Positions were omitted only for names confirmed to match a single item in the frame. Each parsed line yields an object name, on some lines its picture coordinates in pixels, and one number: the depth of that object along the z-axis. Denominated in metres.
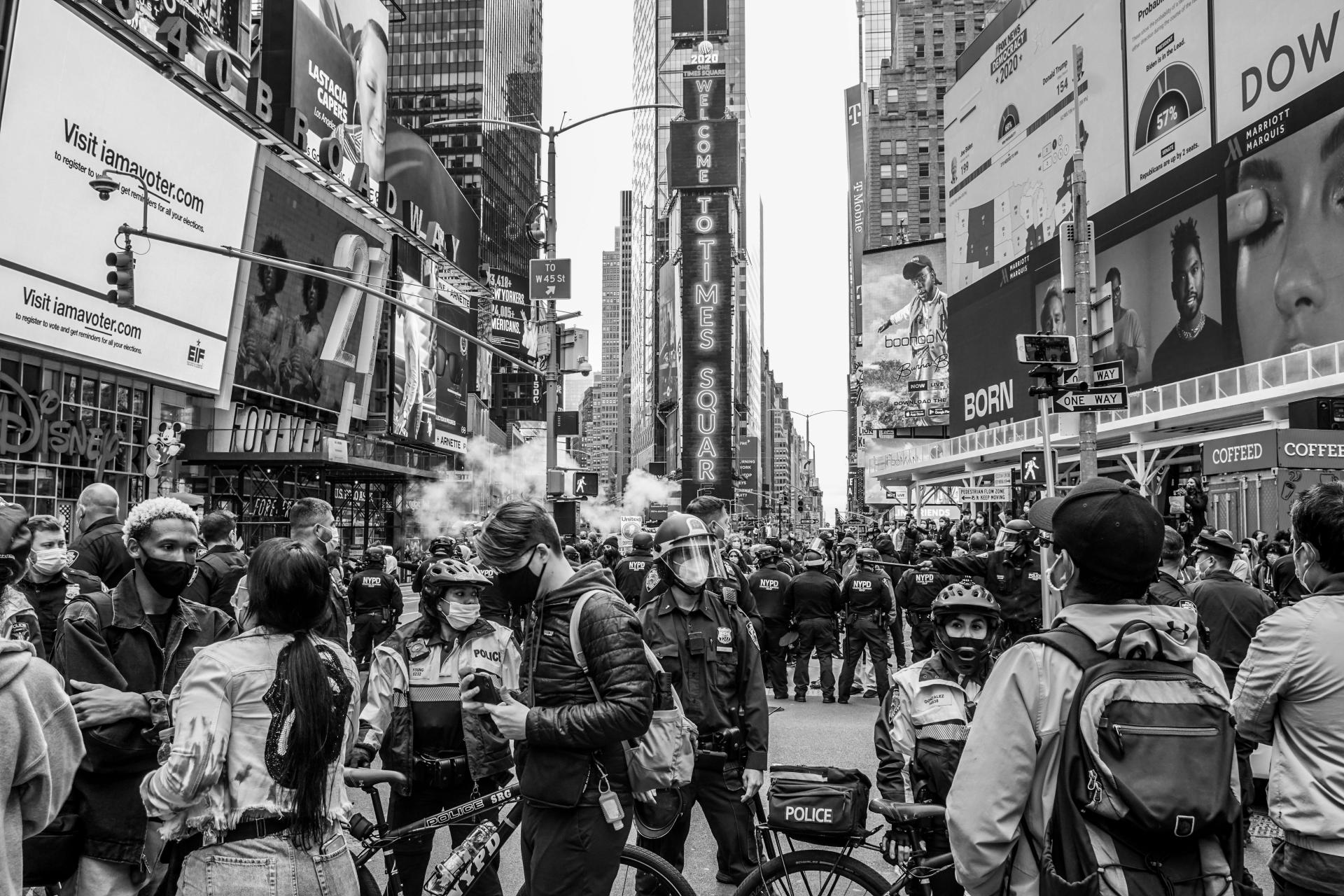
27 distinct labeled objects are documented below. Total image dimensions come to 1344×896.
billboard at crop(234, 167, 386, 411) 38.50
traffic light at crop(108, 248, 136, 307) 14.11
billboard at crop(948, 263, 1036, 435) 49.84
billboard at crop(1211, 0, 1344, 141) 29.42
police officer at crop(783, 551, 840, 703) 13.17
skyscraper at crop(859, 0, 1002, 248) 110.25
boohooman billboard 70.31
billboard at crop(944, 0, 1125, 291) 42.91
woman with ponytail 2.96
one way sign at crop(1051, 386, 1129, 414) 12.29
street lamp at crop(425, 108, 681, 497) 15.09
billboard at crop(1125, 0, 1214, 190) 35.81
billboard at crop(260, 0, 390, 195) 43.19
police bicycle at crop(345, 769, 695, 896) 4.29
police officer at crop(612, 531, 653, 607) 11.28
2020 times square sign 102.44
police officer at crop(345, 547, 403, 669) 12.73
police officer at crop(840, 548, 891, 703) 12.66
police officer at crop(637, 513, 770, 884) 5.39
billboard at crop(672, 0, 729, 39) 122.38
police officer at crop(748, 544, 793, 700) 13.02
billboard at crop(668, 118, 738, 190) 102.88
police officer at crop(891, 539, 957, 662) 9.53
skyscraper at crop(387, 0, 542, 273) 104.88
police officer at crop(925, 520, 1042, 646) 9.98
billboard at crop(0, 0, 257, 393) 25.23
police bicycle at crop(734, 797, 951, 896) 3.95
